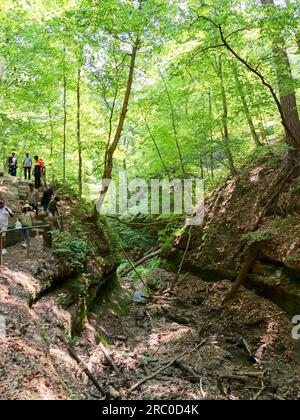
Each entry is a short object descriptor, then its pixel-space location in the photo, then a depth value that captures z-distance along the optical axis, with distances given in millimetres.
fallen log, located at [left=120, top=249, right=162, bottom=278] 19031
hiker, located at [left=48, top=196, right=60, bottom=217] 12423
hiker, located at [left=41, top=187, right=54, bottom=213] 13573
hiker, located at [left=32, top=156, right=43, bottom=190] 16667
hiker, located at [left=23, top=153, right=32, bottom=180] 18844
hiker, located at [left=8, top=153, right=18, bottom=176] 19266
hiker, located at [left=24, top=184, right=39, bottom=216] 13859
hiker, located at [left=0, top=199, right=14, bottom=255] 9866
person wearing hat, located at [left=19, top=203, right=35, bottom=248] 11066
